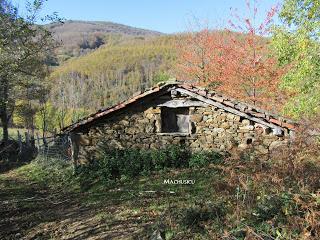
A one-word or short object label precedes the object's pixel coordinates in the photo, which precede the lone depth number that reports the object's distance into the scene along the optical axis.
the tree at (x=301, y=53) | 9.08
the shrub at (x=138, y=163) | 10.33
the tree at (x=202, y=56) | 17.28
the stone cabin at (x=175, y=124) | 10.18
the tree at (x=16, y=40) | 8.56
